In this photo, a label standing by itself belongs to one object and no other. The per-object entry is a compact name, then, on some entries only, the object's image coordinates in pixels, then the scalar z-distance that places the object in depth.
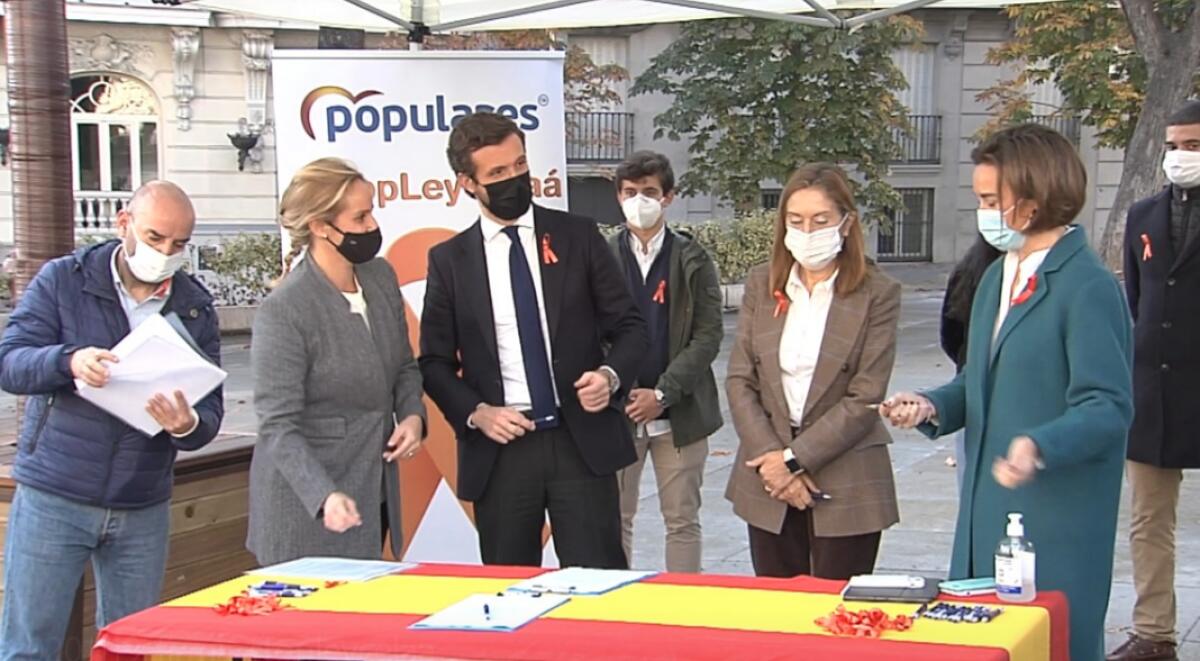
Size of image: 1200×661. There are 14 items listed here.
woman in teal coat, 3.19
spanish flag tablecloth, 2.49
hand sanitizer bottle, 2.81
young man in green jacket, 5.30
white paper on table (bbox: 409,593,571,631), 2.66
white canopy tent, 6.21
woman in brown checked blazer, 4.02
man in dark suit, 4.15
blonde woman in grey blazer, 3.70
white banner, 5.19
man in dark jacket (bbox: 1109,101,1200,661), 4.68
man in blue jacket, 3.70
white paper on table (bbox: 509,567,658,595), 2.95
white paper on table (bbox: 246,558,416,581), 3.18
